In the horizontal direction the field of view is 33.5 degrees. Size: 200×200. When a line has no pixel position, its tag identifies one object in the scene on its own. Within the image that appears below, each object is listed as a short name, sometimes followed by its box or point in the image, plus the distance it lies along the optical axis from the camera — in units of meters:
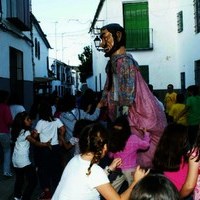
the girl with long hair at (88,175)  2.52
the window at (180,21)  15.05
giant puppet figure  2.92
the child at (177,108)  7.53
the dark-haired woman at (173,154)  2.85
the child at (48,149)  5.05
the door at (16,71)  11.76
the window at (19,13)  10.73
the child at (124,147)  3.36
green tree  31.62
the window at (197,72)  13.11
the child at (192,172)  2.62
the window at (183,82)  15.24
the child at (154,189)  1.76
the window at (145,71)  16.51
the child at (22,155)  4.78
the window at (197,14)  12.80
